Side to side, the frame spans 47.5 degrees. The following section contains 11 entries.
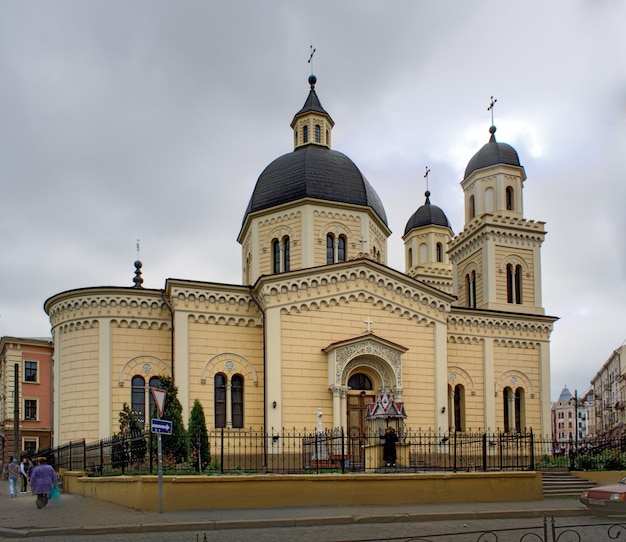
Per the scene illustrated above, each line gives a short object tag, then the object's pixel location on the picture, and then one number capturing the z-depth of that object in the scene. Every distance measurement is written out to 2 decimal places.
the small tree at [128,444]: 20.23
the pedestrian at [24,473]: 25.84
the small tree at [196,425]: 24.00
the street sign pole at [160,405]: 15.64
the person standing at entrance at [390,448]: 22.09
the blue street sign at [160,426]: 15.32
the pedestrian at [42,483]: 17.64
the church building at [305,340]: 28.47
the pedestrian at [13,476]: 23.36
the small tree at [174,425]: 22.89
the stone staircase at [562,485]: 21.27
